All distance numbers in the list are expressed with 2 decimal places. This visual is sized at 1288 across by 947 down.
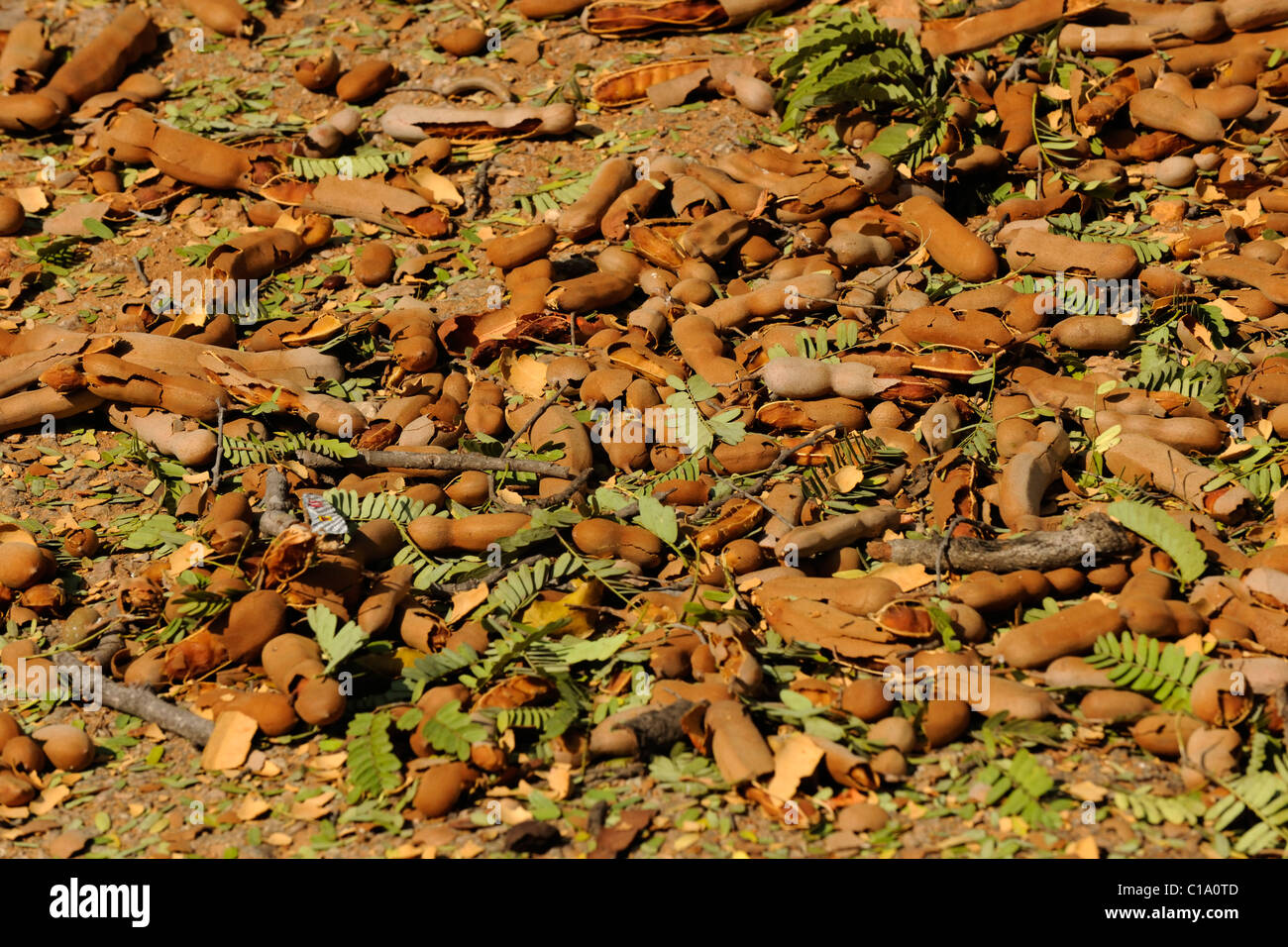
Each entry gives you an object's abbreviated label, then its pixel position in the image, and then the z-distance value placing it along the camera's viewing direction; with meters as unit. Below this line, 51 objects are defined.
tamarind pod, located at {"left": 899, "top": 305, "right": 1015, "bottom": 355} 4.43
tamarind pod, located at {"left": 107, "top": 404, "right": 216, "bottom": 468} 4.38
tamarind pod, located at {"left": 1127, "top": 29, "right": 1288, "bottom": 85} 5.55
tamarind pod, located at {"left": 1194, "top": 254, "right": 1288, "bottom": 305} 4.62
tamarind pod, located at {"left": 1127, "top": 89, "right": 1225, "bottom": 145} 5.32
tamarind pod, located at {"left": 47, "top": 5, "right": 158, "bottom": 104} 6.40
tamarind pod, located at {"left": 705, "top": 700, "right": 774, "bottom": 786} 3.03
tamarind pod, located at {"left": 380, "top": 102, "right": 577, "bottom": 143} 5.91
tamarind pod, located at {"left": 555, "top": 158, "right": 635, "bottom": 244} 5.27
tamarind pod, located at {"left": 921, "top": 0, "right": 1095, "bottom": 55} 5.71
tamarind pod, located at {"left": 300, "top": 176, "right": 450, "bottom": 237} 5.52
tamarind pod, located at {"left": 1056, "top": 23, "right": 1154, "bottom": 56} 5.61
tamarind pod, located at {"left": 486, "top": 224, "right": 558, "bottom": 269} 5.18
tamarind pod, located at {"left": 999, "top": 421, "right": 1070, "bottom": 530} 3.86
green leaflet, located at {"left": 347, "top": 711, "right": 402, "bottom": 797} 3.14
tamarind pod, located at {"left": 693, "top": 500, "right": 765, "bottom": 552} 3.86
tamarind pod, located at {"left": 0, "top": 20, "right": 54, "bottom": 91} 6.41
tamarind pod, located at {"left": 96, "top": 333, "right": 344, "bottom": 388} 4.70
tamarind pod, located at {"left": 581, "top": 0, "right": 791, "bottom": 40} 6.31
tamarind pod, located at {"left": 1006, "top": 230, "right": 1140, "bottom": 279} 4.71
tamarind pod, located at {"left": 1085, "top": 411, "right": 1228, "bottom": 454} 4.05
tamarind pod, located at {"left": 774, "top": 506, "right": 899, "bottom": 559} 3.74
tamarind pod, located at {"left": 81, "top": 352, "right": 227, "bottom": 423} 4.54
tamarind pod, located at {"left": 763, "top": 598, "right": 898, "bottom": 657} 3.41
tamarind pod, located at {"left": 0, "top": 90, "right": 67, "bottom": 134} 6.22
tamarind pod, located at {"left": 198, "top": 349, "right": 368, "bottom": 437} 4.48
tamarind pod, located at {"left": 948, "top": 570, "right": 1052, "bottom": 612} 3.53
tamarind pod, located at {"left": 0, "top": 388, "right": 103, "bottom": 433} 4.67
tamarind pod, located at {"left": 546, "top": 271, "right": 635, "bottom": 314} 4.89
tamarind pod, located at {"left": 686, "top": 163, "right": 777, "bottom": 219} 5.17
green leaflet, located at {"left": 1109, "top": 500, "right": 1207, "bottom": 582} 3.56
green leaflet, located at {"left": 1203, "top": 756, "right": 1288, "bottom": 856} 2.85
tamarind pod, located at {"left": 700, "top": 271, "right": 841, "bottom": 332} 4.75
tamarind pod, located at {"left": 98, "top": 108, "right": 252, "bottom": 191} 5.82
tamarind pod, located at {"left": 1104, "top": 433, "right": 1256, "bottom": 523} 3.83
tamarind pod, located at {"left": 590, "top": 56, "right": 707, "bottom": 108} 6.11
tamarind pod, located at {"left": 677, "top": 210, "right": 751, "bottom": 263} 5.00
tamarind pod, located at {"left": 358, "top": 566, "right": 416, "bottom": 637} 3.58
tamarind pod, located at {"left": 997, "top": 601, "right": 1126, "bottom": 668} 3.36
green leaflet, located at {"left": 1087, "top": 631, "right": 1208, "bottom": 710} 3.20
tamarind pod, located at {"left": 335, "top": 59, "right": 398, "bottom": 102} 6.20
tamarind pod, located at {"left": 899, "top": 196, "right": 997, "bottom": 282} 4.84
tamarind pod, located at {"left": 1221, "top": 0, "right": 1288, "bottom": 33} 5.57
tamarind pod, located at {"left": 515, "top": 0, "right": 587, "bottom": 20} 6.52
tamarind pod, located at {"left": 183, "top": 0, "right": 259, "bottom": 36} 6.70
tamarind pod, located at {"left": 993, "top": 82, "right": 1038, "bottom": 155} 5.38
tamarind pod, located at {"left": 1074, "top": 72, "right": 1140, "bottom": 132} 5.36
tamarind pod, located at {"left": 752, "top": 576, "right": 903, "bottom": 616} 3.51
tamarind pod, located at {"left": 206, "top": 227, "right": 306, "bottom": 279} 5.21
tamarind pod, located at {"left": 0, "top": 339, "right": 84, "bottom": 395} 4.73
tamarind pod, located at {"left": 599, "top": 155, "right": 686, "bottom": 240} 5.23
